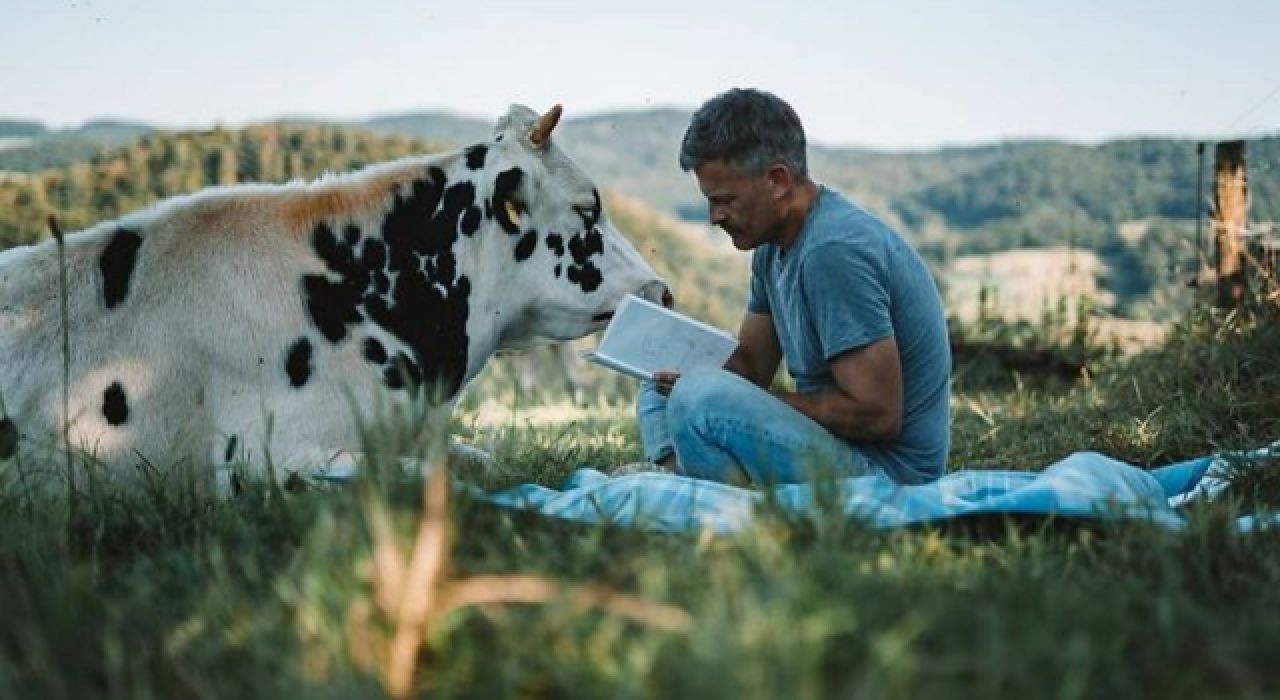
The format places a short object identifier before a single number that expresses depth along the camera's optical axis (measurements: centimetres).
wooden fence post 835
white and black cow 409
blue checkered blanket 287
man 385
